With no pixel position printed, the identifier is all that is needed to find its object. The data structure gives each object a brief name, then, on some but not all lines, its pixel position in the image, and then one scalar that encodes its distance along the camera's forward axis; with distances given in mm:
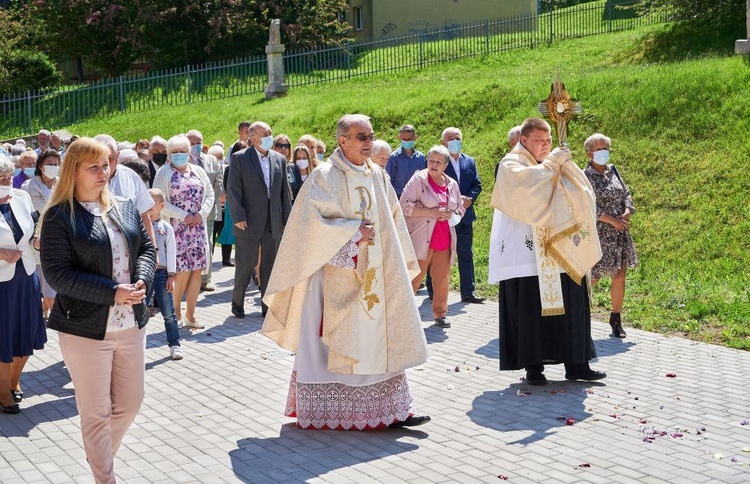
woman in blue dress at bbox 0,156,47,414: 8117
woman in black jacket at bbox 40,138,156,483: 5703
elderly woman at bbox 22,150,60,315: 9953
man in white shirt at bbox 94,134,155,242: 8875
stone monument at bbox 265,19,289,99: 28547
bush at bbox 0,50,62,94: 36219
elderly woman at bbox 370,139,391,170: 12359
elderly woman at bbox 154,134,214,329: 11250
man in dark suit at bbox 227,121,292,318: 12203
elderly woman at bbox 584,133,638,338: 10789
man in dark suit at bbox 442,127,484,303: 12891
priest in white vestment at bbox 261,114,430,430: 7516
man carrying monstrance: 8688
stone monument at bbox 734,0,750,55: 19047
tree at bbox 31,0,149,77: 37094
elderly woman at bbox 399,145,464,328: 11320
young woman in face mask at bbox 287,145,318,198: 13977
